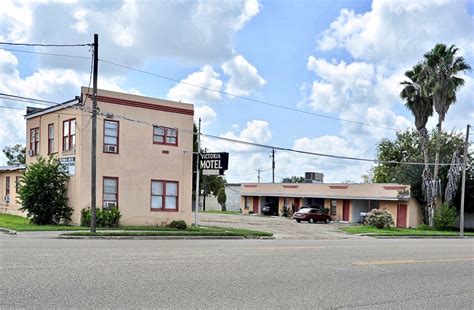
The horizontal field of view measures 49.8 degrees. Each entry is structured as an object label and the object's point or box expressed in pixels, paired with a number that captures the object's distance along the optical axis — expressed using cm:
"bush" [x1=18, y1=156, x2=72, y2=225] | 2467
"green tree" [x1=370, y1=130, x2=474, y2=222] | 4550
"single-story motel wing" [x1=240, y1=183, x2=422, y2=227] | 4594
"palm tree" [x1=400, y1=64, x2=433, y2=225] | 4412
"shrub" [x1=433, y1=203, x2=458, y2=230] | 4141
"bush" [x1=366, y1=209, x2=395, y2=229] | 3747
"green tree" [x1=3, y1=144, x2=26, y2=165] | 6569
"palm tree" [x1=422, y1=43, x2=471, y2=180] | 4238
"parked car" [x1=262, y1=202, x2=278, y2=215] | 5772
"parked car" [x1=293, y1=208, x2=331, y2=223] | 4638
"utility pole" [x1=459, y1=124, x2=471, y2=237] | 3656
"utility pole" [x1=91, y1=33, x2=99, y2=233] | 2205
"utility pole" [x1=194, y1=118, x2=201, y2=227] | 2839
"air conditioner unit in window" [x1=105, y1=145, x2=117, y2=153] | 2642
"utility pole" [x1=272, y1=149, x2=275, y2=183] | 7658
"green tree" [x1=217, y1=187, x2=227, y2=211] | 6981
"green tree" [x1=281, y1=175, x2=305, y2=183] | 6900
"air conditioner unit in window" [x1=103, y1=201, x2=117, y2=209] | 2623
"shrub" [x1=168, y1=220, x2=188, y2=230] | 2621
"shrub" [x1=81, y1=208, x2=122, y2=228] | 2509
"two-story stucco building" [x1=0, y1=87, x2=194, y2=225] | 2573
